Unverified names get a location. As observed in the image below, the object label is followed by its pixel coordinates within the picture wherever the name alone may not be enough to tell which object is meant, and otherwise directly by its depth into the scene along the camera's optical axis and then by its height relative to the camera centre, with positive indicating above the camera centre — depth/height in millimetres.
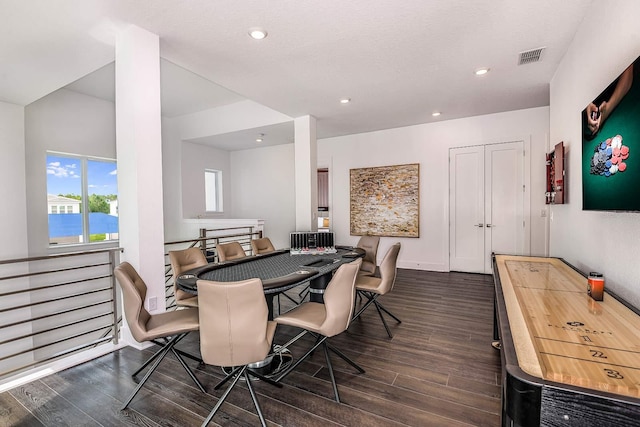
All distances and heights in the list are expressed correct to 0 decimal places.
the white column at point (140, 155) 2713 +530
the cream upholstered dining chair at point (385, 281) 2979 -771
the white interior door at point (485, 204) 5230 +46
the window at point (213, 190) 7977 +557
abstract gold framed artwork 6129 +163
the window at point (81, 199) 5078 +249
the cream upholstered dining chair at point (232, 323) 1666 -656
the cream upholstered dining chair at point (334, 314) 2072 -761
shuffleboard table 830 -516
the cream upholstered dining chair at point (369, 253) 4000 -625
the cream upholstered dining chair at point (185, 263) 2699 -546
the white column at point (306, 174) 5320 +651
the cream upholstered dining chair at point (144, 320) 1962 -809
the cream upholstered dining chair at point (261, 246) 3941 -500
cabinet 3102 +335
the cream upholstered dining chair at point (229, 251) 3461 -500
